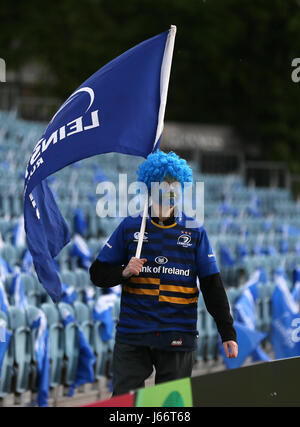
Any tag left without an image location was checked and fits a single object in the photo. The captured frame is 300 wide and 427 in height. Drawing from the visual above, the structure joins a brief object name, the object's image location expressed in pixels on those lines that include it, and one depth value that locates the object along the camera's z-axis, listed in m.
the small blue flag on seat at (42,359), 12.03
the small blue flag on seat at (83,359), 13.09
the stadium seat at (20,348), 12.15
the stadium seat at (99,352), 13.86
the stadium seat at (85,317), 13.72
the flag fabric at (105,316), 13.73
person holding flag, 7.66
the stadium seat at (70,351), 13.04
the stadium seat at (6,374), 11.95
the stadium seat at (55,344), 12.89
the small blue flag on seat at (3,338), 11.06
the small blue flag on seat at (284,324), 14.96
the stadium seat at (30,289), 15.00
